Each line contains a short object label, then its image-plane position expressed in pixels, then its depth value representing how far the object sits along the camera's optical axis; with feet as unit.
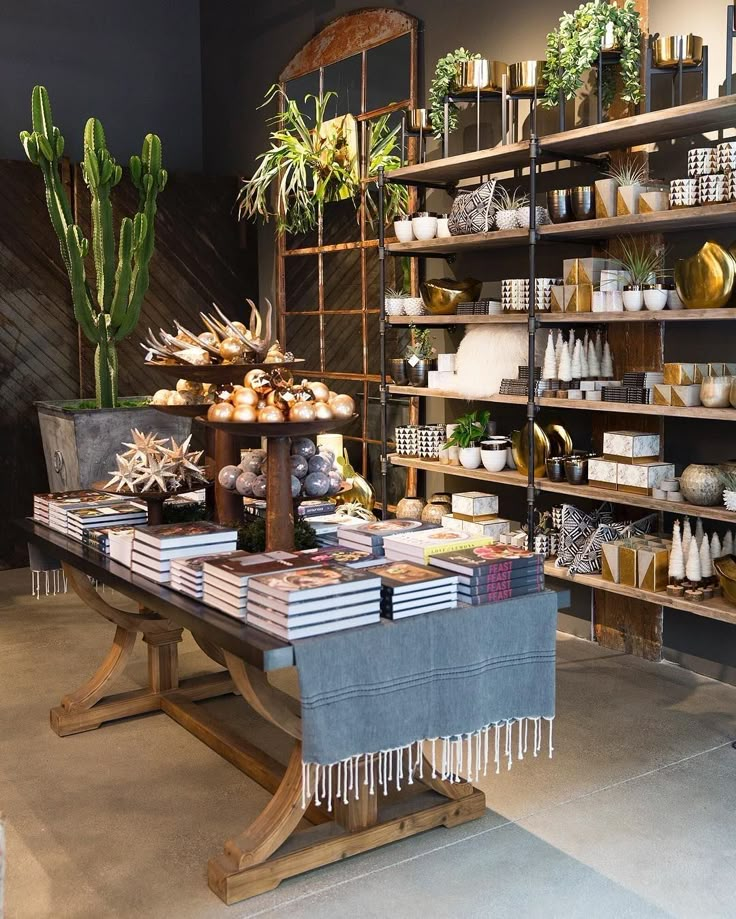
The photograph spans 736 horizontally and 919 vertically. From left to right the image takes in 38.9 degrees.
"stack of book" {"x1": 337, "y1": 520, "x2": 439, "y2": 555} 9.56
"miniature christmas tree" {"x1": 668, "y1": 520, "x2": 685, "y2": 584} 13.37
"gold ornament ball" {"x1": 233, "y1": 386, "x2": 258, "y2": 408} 9.38
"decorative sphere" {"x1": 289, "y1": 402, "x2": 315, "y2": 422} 9.10
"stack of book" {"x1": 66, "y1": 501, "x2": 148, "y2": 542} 11.05
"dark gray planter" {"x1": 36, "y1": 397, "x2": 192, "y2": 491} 19.47
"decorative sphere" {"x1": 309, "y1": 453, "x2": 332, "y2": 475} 10.21
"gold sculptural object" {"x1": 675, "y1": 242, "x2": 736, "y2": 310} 12.55
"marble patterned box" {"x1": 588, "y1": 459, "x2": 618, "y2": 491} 14.25
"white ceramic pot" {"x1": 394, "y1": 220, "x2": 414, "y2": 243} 16.98
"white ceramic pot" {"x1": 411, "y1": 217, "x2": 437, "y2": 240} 16.61
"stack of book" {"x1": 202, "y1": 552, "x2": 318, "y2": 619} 8.41
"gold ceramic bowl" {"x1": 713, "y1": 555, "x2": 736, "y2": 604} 12.62
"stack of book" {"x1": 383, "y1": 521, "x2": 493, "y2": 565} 9.14
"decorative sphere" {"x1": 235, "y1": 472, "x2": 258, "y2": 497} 10.25
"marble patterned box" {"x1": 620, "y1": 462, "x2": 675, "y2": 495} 13.83
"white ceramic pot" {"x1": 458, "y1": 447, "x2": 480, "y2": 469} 16.25
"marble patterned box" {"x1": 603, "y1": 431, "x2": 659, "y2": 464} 14.07
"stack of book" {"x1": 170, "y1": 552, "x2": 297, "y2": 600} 8.98
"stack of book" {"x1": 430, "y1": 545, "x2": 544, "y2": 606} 8.64
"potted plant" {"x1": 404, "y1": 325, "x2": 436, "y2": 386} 17.37
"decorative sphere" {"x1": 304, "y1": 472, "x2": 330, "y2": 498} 10.08
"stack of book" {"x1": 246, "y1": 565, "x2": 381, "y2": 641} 7.88
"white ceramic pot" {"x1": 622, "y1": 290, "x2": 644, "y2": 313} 13.57
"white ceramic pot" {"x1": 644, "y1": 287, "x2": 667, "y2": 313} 13.34
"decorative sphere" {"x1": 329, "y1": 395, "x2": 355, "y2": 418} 9.41
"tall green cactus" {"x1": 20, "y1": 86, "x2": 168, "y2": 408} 19.98
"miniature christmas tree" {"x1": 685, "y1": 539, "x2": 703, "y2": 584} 13.21
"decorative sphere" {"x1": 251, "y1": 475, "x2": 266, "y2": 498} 10.18
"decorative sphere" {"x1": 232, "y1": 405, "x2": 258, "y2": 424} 9.16
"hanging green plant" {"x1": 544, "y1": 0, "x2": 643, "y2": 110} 13.64
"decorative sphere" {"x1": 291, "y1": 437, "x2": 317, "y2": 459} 10.32
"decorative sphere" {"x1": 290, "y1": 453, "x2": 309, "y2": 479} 10.10
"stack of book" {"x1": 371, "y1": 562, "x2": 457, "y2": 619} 8.30
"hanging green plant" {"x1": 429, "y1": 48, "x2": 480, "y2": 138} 16.02
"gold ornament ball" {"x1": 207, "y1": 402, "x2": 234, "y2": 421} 9.27
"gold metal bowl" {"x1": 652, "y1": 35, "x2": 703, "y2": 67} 13.15
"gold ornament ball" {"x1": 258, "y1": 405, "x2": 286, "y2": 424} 9.07
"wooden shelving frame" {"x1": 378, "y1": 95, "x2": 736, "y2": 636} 12.60
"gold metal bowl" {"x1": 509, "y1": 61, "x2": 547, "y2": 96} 15.02
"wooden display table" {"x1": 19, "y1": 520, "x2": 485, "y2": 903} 8.57
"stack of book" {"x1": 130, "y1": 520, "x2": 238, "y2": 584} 9.44
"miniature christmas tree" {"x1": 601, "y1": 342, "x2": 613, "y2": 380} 14.90
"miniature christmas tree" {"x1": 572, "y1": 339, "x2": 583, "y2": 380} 14.73
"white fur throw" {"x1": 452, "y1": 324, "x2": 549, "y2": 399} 15.69
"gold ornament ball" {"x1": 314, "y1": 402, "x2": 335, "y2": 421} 9.19
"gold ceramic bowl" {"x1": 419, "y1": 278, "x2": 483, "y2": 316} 16.72
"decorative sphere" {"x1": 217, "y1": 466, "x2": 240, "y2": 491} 10.43
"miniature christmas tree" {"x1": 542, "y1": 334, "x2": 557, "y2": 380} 14.85
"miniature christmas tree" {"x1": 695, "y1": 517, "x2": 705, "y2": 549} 13.26
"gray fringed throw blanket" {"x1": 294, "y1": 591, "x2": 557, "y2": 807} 7.89
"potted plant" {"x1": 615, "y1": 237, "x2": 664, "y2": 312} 13.64
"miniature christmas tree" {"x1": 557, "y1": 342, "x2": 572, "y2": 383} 14.71
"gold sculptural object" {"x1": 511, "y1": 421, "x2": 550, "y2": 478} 15.23
